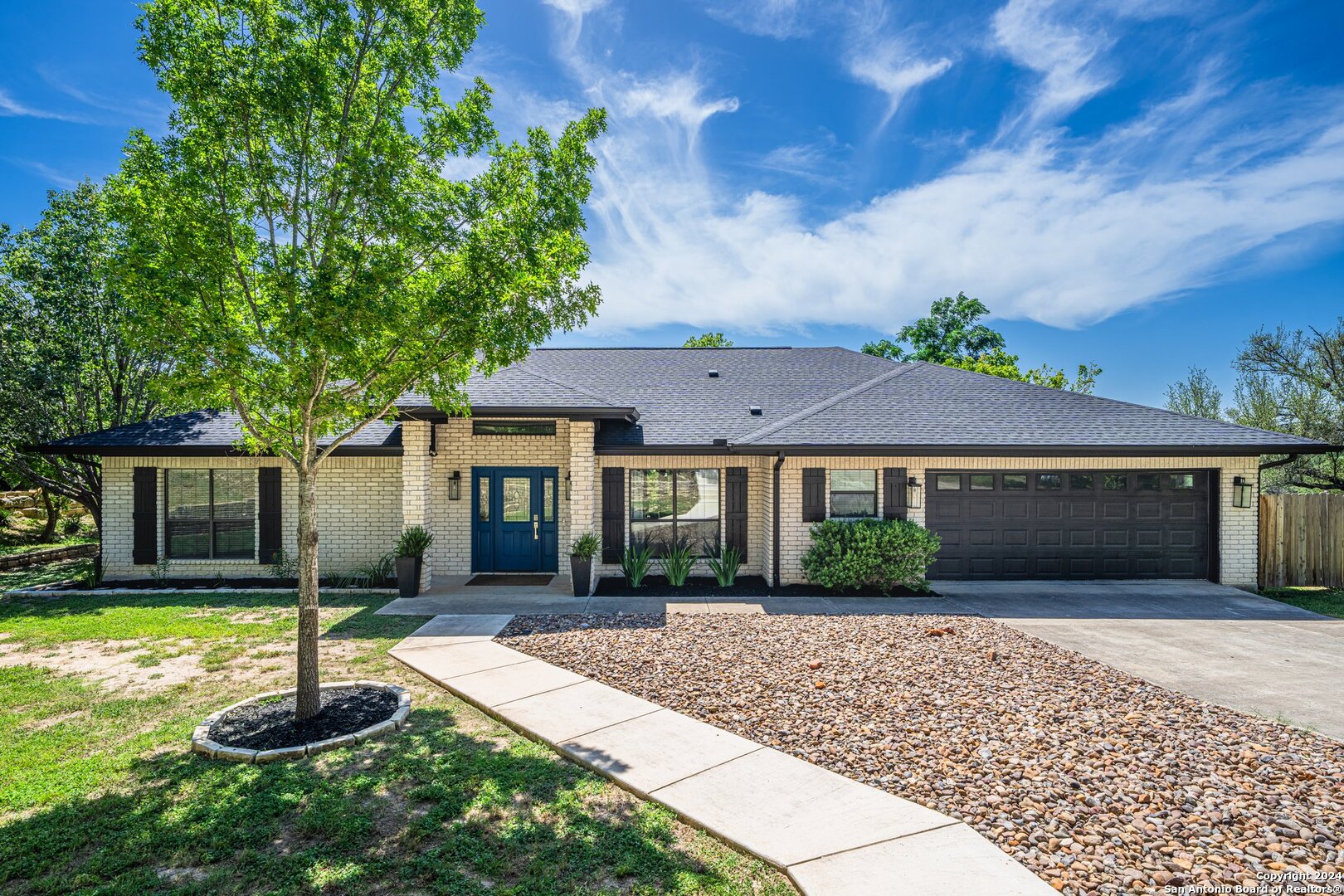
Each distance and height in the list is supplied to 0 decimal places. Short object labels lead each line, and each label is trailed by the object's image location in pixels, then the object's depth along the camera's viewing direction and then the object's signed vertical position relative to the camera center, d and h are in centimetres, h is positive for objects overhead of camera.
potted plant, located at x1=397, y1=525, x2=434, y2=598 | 991 -162
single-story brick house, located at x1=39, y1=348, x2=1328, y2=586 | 1063 -47
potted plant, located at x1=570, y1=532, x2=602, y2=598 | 998 -171
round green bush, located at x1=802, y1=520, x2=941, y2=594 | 999 -156
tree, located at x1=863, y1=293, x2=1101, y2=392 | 2903 +666
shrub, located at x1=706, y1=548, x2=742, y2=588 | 1066 -190
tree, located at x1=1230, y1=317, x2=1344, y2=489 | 1636 +206
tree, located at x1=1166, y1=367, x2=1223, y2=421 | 2236 +243
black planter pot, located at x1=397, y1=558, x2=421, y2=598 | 991 -185
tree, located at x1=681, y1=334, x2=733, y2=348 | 3228 +672
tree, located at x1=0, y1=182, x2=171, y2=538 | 1317 +291
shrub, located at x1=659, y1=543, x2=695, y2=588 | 1067 -187
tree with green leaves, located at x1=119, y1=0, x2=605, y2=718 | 450 +203
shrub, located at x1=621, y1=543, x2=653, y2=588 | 1078 -187
